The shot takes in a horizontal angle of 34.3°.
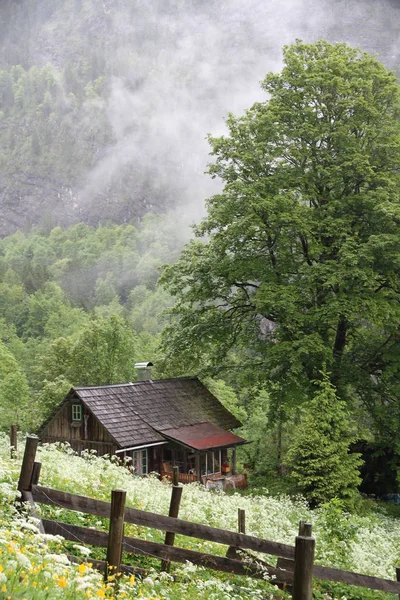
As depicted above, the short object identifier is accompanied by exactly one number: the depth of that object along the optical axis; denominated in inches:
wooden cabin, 1094.4
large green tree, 972.6
